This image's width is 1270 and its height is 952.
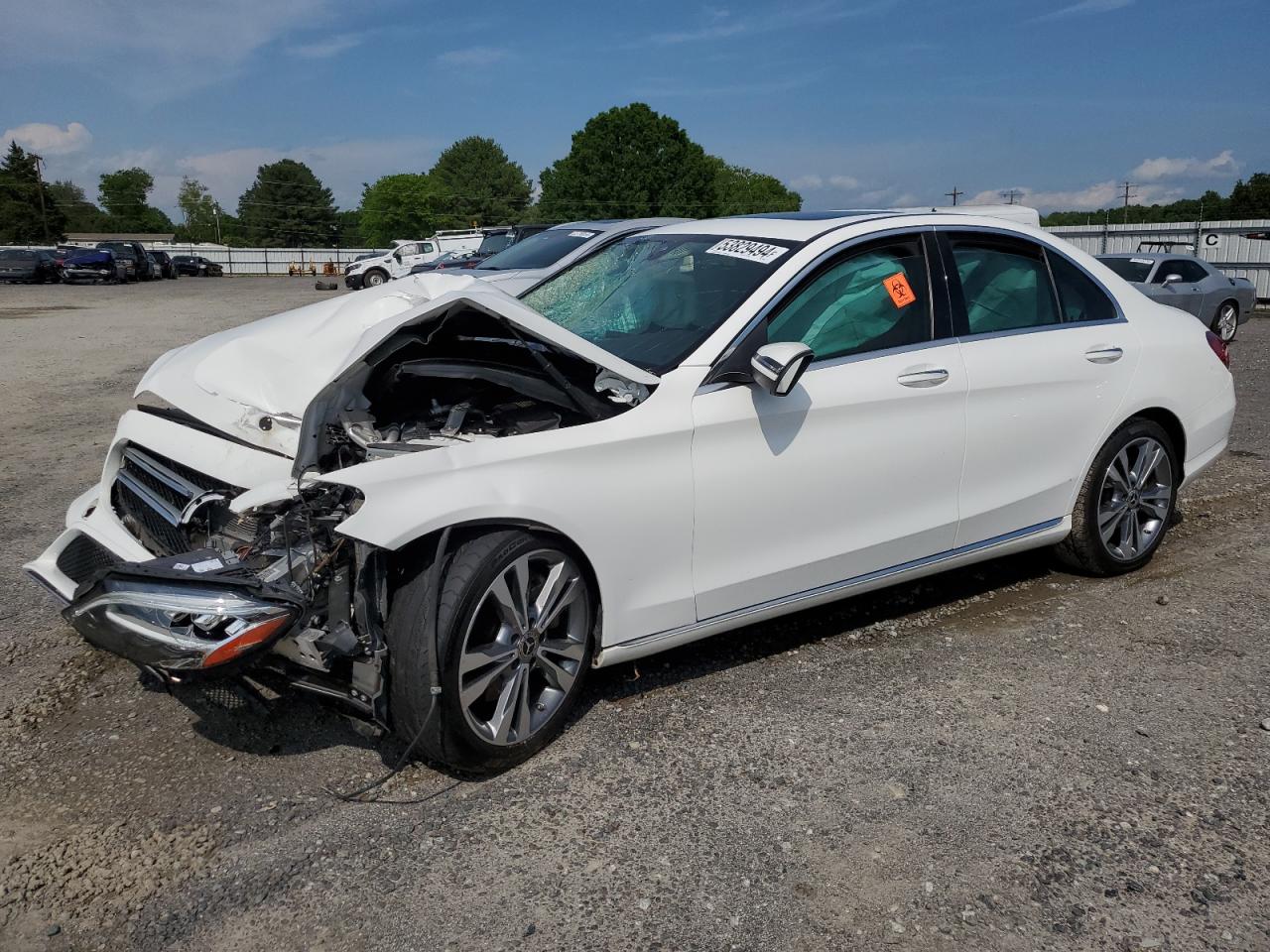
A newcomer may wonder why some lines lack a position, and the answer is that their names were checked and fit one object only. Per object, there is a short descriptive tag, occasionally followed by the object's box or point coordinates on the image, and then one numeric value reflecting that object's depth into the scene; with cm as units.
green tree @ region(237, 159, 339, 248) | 12062
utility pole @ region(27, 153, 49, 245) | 8168
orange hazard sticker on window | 427
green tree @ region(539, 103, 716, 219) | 8050
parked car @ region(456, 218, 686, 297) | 1001
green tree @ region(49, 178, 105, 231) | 12686
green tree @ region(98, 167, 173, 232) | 13550
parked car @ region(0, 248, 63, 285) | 3691
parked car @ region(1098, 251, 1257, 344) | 1689
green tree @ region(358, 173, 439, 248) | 12000
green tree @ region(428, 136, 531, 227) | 12050
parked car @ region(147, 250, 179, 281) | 4647
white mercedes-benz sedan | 315
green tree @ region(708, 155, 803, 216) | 13562
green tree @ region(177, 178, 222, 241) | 14012
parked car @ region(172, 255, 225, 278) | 5569
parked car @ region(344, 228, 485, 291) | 3312
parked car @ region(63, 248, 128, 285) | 3772
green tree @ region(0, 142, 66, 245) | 8406
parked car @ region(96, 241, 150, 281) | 4012
